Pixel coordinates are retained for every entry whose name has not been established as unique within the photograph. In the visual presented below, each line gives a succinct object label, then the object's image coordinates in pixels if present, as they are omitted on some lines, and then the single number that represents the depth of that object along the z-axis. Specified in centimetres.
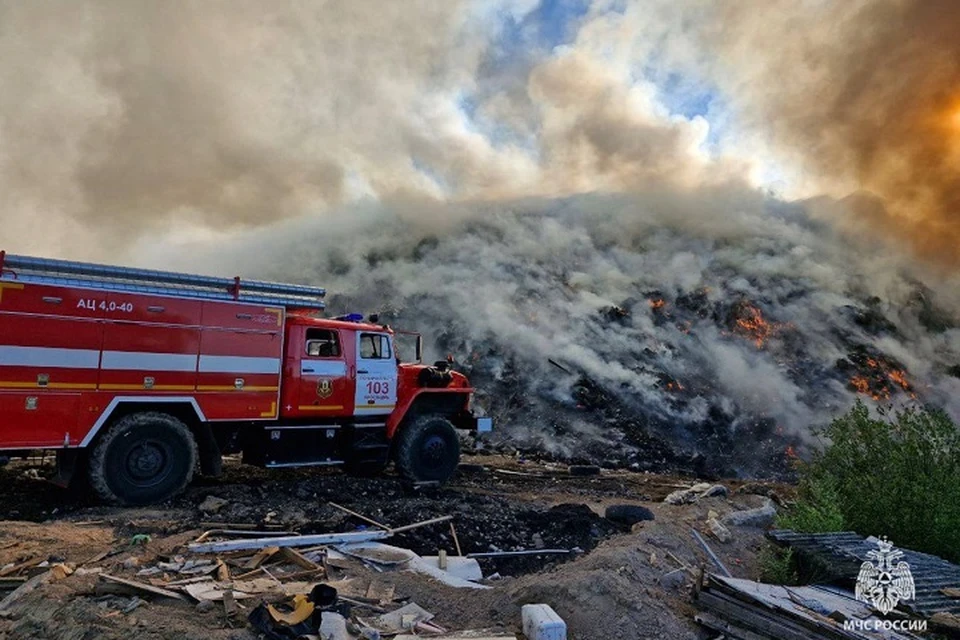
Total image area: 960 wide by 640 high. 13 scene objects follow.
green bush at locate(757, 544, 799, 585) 655
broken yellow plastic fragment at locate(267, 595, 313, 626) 407
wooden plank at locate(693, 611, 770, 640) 469
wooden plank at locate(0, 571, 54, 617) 454
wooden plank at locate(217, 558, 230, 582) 523
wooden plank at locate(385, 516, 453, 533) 750
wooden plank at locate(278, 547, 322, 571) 571
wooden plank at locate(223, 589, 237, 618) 437
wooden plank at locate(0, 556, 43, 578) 519
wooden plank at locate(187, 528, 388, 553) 595
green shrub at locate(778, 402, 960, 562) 807
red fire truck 779
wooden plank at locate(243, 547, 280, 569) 572
